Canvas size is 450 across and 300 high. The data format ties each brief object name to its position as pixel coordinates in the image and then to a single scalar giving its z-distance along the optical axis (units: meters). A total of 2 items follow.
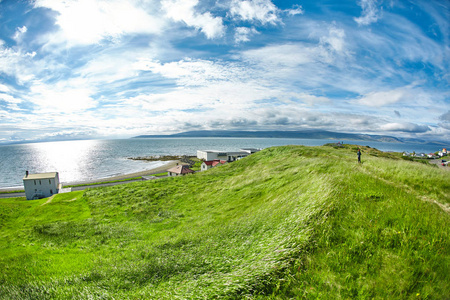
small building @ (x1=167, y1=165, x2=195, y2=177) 53.75
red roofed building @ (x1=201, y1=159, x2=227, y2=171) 61.28
